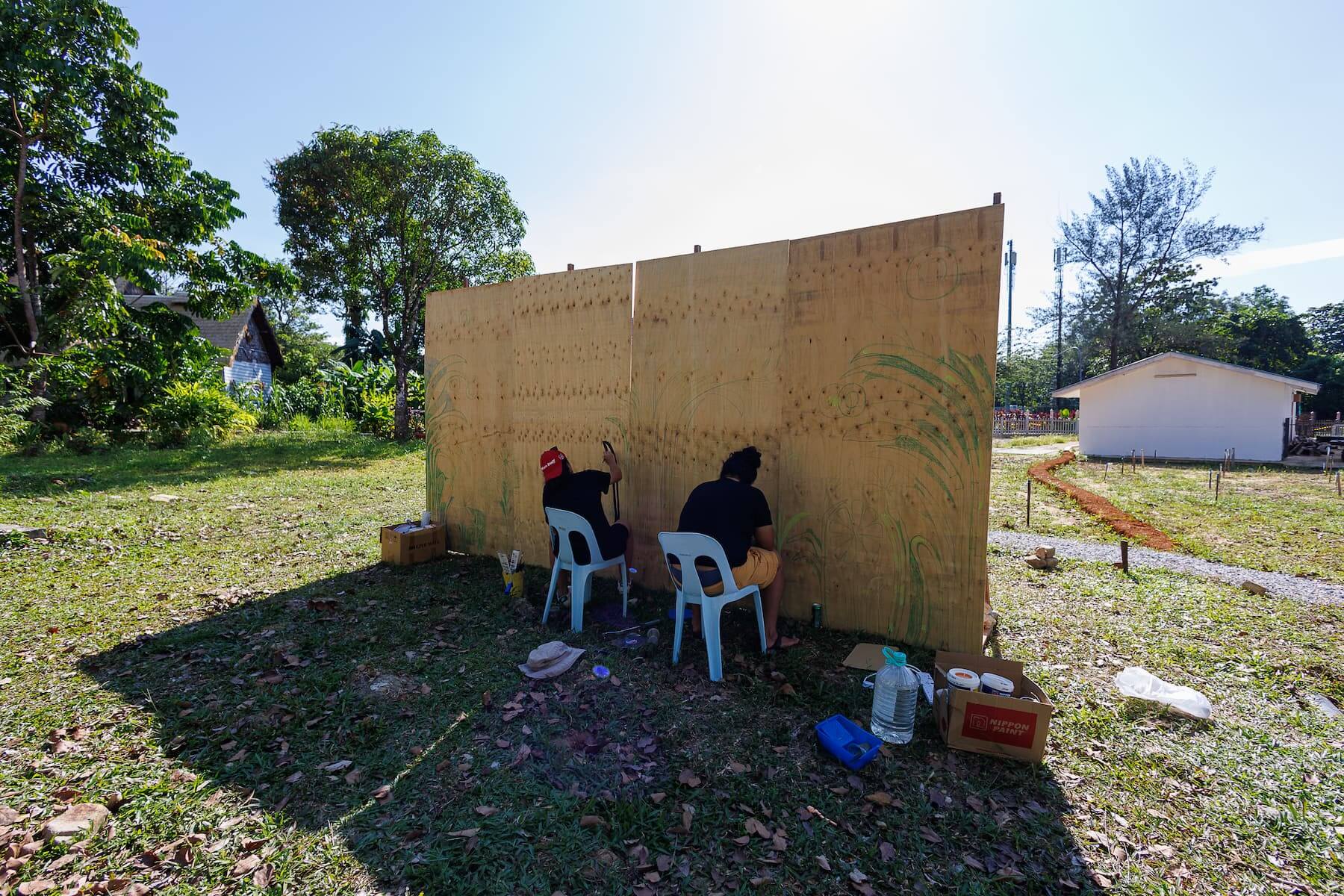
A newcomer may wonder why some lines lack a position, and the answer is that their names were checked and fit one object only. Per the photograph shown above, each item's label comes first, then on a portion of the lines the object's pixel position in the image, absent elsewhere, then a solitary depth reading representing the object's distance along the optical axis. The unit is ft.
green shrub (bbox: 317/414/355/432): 70.13
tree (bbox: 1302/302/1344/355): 164.04
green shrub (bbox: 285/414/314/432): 69.06
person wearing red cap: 15.42
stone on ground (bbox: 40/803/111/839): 8.18
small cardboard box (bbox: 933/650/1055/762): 10.09
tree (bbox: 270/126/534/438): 56.80
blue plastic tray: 10.03
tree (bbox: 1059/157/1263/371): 121.39
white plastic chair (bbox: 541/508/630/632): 15.08
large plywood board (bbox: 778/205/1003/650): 13.66
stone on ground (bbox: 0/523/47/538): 21.66
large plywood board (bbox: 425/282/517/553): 21.67
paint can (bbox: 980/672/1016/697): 10.72
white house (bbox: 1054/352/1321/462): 65.00
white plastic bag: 11.43
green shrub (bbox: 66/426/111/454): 49.32
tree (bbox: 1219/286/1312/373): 131.03
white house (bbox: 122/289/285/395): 80.18
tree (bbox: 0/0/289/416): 44.42
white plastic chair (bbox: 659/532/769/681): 12.80
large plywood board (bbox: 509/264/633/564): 18.72
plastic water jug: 10.76
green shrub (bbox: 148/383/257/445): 54.95
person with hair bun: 13.23
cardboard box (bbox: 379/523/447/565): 21.57
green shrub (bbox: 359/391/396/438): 69.63
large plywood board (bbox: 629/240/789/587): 16.25
